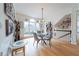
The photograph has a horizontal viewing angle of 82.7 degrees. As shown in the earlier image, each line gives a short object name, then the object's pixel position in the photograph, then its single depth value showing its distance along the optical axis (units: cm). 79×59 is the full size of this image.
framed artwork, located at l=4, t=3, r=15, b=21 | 82
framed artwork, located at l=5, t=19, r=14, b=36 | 83
